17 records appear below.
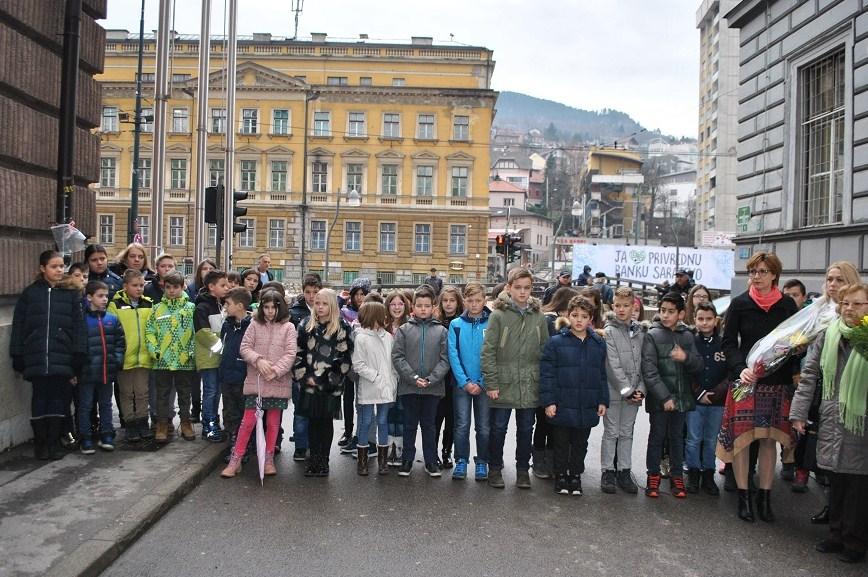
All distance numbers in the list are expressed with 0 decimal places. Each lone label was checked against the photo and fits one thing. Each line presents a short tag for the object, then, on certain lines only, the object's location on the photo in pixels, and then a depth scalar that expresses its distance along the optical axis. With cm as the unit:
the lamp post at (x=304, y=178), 5581
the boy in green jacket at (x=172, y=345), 850
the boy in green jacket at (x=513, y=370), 769
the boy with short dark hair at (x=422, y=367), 798
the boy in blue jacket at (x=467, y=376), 793
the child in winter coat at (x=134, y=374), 841
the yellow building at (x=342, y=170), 5691
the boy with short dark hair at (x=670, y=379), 754
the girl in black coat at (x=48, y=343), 745
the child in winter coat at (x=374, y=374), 799
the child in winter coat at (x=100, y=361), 794
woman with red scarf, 692
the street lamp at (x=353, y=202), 4878
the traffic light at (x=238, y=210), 1694
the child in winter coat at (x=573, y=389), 745
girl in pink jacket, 779
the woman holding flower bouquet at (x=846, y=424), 576
